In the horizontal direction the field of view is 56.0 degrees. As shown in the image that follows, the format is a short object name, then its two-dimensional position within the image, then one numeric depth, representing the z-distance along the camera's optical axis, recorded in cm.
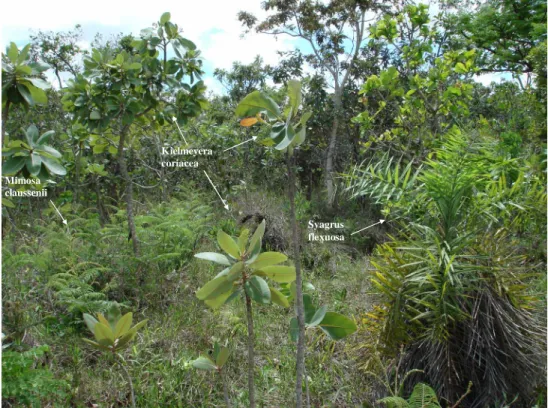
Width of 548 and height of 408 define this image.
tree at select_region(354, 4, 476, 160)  545
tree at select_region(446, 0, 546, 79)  855
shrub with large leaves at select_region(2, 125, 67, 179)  204
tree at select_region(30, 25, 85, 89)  851
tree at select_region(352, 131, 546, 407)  273
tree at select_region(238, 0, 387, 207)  930
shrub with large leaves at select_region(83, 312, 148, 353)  174
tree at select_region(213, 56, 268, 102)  1018
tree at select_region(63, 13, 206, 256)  413
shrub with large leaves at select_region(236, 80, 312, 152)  149
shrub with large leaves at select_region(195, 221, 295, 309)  157
